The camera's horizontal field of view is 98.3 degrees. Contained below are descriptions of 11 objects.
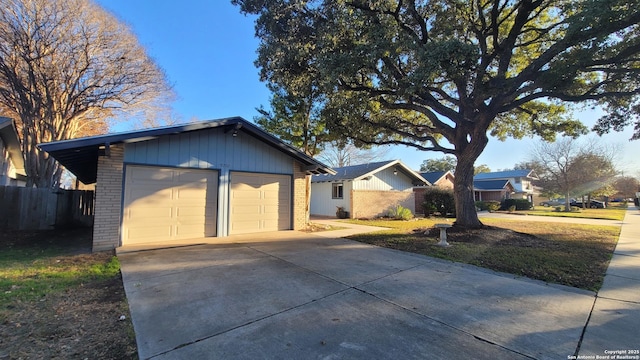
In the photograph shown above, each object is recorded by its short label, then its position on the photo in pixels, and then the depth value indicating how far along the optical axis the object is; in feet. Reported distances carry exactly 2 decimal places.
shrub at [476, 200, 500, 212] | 94.74
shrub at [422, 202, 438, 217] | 70.79
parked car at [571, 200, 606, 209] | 128.28
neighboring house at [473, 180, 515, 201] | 120.67
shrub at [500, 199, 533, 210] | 99.40
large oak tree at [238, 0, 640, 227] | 25.00
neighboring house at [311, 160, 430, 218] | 61.98
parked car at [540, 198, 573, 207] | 159.89
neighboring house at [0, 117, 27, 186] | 43.51
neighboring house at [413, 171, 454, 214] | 78.59
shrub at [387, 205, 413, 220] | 60.44
